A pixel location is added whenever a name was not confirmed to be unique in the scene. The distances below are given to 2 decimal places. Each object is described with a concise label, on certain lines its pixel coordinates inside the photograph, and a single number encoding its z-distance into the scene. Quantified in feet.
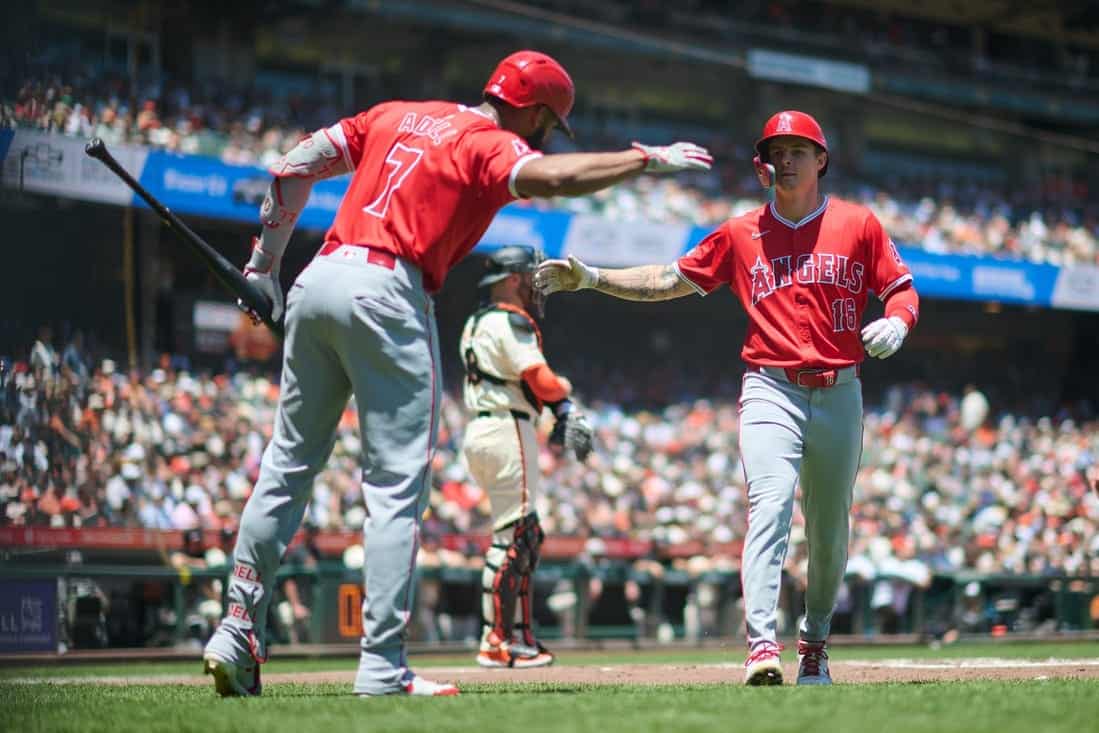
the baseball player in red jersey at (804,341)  35.81
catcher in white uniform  49.93
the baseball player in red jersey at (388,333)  28.04
